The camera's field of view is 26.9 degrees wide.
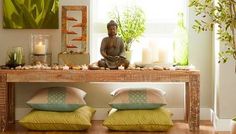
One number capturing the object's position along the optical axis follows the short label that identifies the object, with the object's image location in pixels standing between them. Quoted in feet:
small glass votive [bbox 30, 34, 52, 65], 15.69
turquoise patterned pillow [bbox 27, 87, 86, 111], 14.56
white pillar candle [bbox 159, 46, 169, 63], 15.83
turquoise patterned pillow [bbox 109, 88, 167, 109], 14.65
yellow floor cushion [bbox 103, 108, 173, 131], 14.32
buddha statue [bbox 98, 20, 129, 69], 14.88
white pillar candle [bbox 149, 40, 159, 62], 15.75
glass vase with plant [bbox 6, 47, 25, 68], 15.11
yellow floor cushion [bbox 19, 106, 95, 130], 14.29
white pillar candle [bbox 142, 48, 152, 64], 15.53
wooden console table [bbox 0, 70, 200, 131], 14.37
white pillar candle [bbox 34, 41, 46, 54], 15.67
